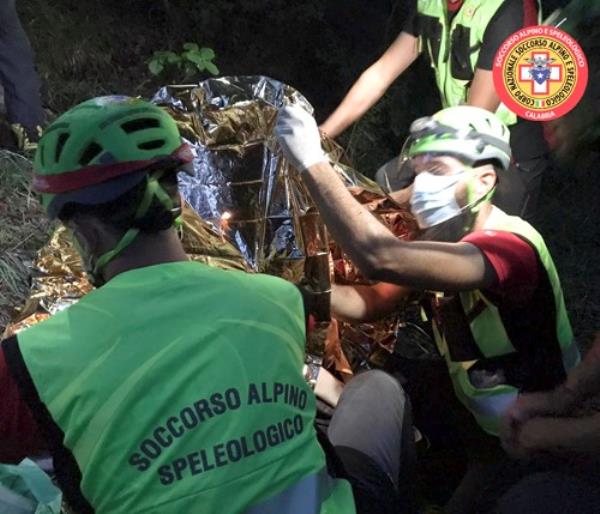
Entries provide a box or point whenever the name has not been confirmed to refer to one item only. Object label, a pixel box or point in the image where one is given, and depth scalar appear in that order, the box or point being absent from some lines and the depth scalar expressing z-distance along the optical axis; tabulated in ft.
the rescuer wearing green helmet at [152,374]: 4.53
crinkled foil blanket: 8.07
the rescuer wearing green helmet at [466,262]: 7.27
